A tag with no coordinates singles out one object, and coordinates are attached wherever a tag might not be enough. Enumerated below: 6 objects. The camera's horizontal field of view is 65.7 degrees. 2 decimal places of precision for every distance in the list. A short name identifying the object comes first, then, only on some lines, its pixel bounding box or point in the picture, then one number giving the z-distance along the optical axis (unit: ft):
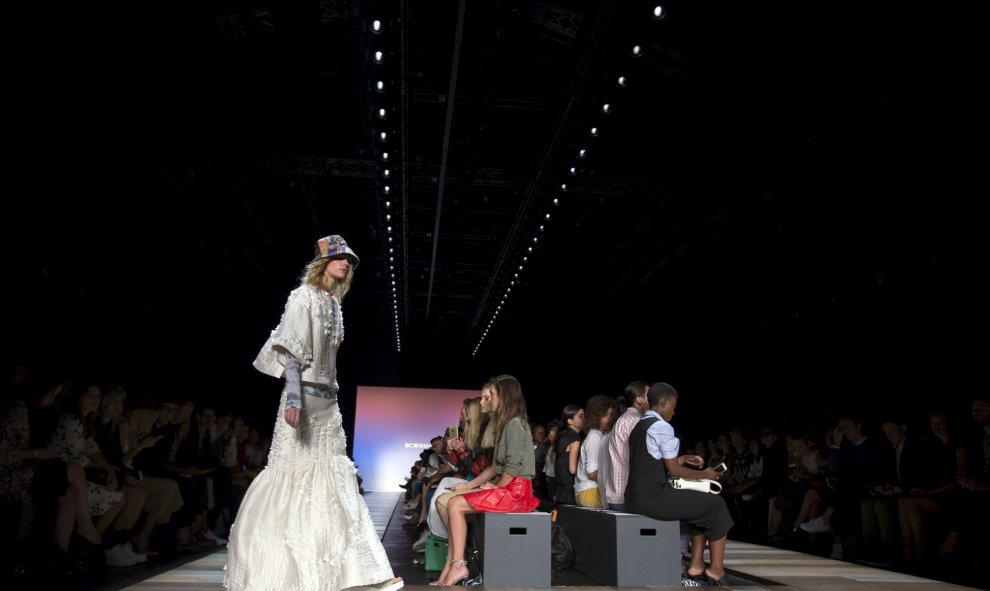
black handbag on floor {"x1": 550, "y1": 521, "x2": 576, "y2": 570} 14.69
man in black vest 12.60
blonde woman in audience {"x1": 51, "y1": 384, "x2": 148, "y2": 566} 14.17
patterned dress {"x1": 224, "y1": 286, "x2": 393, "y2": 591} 7.92
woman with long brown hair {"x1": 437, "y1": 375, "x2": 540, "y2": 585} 12.39
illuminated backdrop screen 48.83
